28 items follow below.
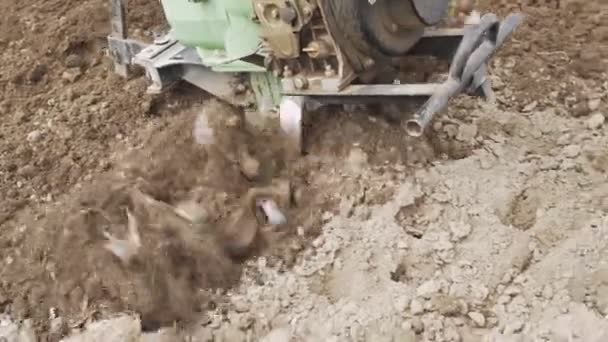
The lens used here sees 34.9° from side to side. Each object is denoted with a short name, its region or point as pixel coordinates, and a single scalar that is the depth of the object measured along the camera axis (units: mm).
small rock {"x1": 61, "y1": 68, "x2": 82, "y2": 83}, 3760
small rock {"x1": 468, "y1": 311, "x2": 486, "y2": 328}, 2596
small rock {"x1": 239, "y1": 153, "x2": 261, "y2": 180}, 3064
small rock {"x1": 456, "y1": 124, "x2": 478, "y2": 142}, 3107
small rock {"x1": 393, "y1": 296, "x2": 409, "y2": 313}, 2650
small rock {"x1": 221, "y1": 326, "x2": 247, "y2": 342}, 2693
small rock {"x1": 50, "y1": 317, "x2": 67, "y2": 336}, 2822
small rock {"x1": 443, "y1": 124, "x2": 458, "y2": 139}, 3125
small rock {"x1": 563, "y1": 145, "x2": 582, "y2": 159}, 3027
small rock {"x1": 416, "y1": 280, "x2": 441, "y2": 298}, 2682
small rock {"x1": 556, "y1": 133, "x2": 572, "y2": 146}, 3084
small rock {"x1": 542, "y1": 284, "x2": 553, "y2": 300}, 2611
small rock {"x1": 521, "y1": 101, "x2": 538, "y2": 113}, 3246
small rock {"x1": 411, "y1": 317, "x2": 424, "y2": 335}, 2605
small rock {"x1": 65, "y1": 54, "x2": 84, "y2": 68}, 3824
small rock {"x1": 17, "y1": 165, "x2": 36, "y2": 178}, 3332
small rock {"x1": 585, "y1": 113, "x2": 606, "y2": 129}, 3133
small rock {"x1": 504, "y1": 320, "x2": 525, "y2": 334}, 2555
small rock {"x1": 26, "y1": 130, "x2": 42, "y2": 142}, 3463
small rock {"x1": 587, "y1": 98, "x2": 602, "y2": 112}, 3213
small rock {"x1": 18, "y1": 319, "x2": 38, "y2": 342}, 2840
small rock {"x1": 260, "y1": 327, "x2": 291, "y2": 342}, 2662
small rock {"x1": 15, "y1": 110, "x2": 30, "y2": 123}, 3586
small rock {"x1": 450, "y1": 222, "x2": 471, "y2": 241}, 2809
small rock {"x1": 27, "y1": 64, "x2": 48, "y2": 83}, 3789
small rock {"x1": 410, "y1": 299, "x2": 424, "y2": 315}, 2641
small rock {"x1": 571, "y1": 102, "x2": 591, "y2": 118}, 3209
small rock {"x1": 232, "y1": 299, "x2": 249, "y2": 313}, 2764
